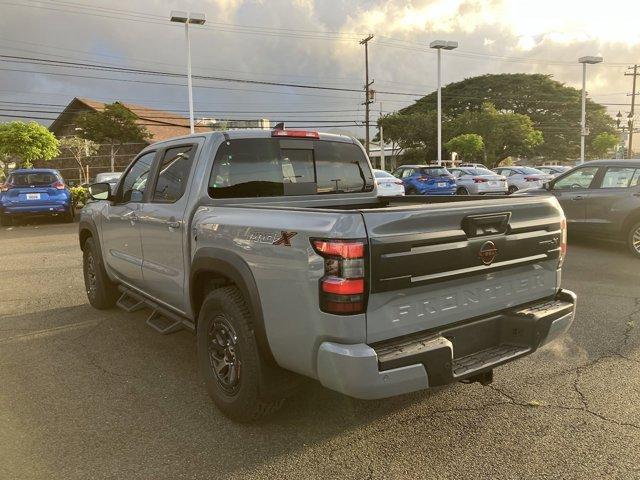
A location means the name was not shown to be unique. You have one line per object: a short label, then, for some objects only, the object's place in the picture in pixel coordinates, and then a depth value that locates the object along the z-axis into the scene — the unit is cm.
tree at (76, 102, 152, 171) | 3375
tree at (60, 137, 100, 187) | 3672
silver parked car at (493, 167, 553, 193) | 2427
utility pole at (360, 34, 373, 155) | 4294
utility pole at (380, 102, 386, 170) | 5273
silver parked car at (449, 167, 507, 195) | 2152
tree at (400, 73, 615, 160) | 6888
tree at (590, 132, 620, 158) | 6259
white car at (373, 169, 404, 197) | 1786
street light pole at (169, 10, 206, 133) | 2273
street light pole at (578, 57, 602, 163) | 3466
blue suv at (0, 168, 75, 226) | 1462
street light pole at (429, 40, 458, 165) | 2964
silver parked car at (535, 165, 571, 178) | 2805
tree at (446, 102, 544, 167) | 5331
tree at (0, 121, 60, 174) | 2659
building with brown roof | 4034
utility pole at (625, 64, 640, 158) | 5553
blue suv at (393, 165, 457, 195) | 2017
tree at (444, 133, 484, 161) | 4759
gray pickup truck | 248
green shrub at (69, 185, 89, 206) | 1967
